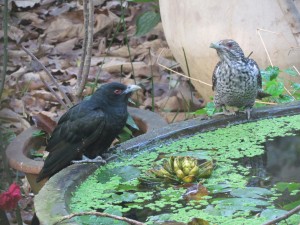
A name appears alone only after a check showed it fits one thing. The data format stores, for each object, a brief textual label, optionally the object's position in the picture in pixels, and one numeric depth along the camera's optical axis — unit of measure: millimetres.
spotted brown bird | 7326
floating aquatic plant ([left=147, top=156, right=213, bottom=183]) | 5357
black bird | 6526
